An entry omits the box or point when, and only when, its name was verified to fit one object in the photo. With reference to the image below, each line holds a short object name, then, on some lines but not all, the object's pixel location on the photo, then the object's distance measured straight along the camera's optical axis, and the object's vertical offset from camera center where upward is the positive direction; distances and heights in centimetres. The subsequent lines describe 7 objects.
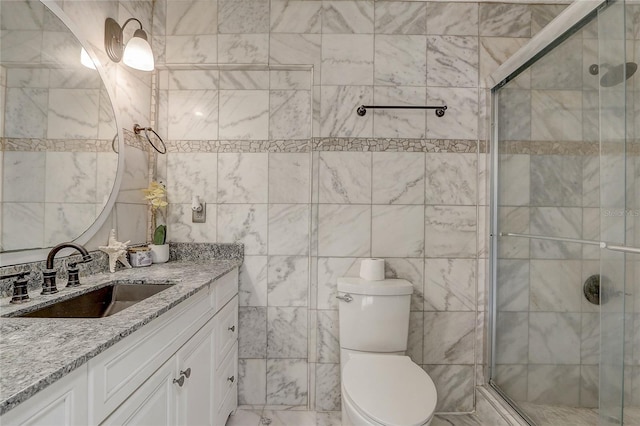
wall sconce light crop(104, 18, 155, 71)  158 +83
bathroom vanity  58 -35
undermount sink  109 -34
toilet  117 -68
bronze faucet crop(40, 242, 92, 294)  108 -20
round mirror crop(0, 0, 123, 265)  107 +31
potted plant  182 -11
